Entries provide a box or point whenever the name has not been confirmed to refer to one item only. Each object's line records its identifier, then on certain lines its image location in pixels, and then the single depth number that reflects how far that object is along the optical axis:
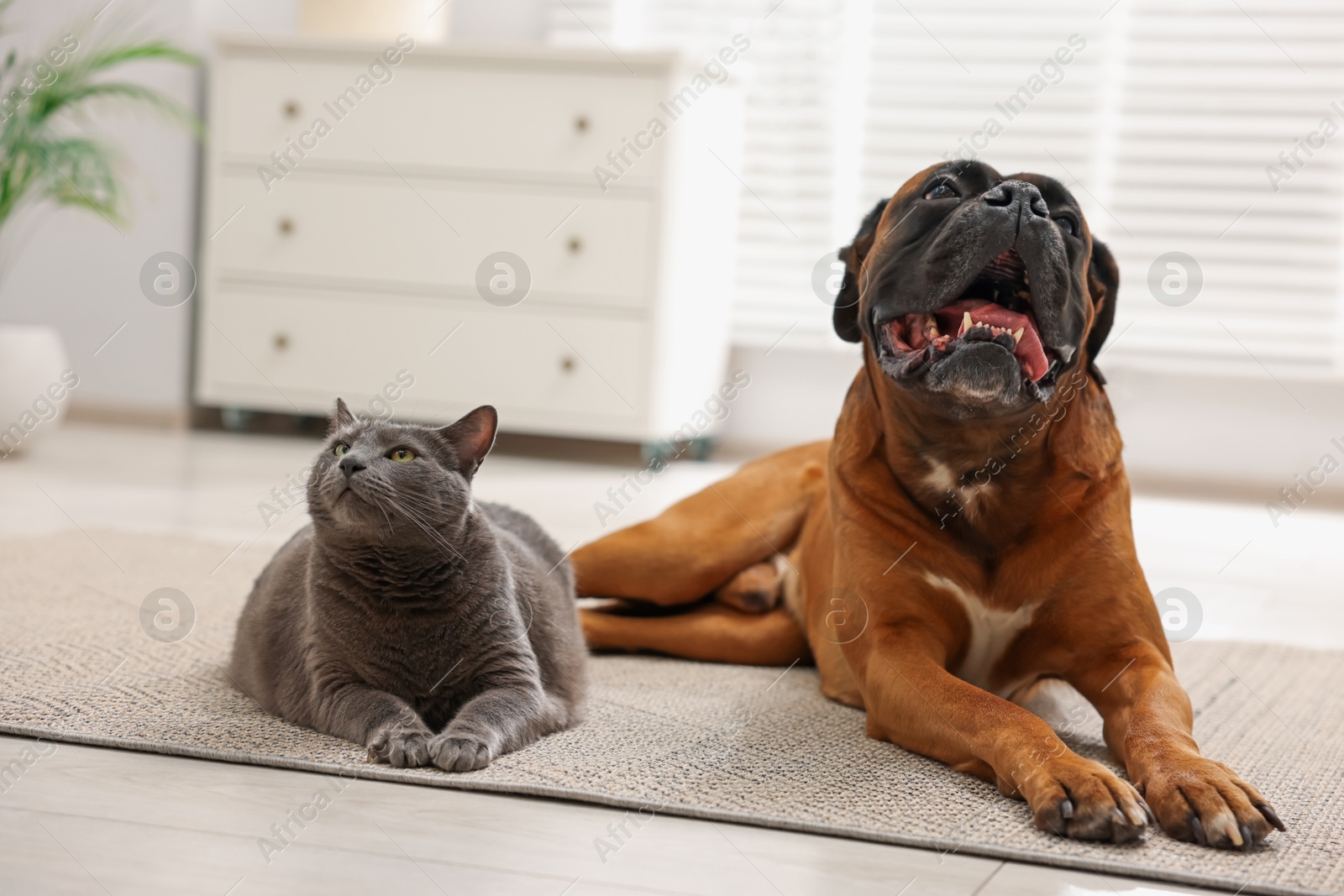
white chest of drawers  5.23
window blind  5.28
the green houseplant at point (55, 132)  4.73
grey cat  1.73
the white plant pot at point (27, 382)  4.76
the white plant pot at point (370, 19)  5.50
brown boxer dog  1.82
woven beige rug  1.51
